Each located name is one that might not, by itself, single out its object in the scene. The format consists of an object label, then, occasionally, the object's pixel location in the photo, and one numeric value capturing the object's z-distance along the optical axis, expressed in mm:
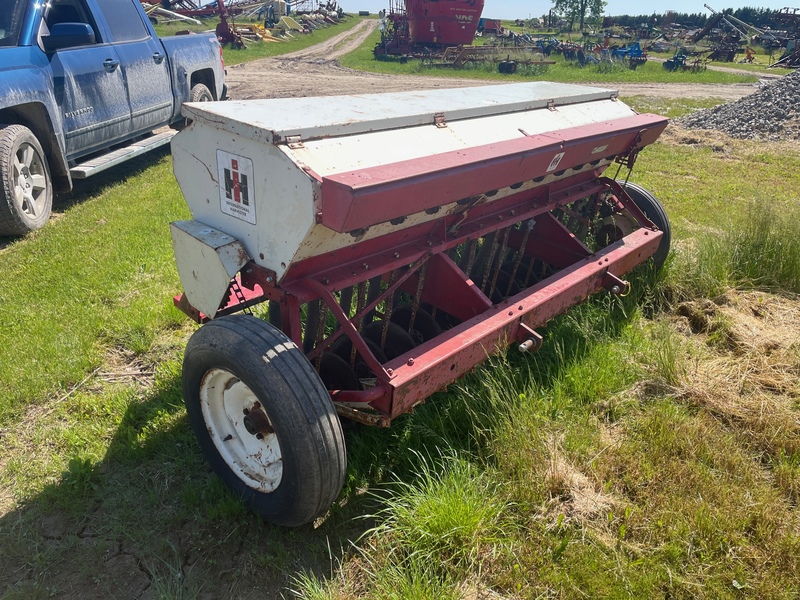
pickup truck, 4766
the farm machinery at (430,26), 23984
